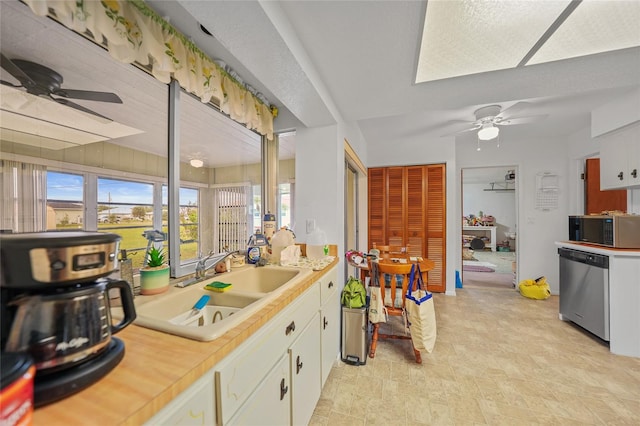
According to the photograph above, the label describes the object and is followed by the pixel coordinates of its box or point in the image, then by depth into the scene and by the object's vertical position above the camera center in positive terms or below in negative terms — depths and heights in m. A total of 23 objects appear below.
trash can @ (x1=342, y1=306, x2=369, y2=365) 2.01 -1.05
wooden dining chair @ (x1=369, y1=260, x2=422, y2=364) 2.10 -0.63
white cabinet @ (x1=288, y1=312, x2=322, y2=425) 1.17 -0.88
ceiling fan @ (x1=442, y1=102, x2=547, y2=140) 2.58 +1.09
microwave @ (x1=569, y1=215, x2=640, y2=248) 2.20 -0.18
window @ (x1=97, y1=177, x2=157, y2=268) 1.22 +0.00
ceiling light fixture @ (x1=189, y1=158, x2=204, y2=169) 1.81 +0.38
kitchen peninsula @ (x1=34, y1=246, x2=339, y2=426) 0.46 -0.39
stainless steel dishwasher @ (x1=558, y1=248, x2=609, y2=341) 2.25 -0.80
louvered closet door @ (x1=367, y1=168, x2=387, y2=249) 3.97 +0.11
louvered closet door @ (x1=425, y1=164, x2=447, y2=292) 3.72 -0.21
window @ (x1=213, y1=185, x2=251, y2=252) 2.13 -0.04
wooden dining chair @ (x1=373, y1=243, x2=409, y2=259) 2.63 -0.47
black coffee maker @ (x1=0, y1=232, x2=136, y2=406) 0.47 -0.20
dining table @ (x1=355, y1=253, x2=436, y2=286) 2.30 -0.50
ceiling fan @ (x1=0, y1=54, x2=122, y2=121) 0.83 +0.49
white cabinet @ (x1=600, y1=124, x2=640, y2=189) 2.30 +0.54
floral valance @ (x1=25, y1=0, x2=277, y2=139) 0.90 +0.78
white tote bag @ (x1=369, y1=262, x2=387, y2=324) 2.12 -0.85
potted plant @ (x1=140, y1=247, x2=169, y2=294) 1.11 -0.29
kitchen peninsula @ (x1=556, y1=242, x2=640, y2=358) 2.11 -0.80
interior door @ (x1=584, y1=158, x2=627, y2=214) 3.21 +0.23
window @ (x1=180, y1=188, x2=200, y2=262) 1.57 -0.09
